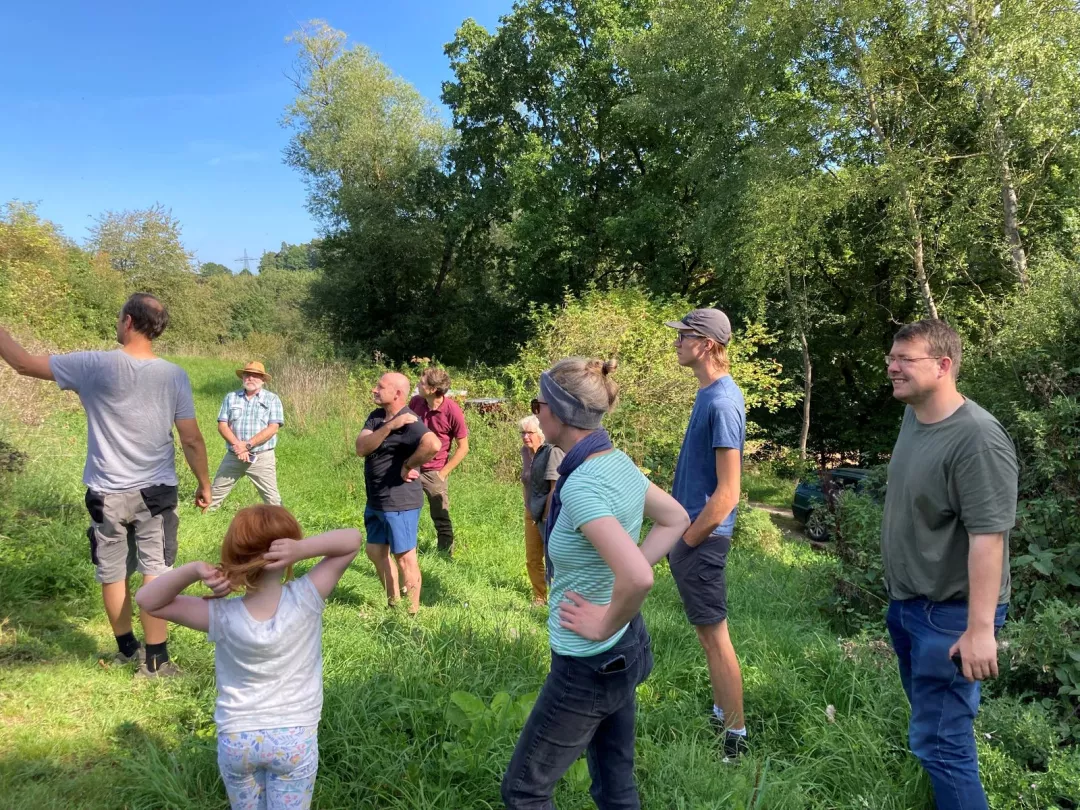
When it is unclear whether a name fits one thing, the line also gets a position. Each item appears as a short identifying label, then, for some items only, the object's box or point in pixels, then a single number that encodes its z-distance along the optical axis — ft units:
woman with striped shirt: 5.96
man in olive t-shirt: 6.85
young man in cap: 9.08
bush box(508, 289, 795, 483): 32.24
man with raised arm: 10.64
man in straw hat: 19.83
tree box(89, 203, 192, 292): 113.39
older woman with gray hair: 12.52
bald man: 13.37
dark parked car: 32.71
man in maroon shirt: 19.29
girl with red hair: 6.37
